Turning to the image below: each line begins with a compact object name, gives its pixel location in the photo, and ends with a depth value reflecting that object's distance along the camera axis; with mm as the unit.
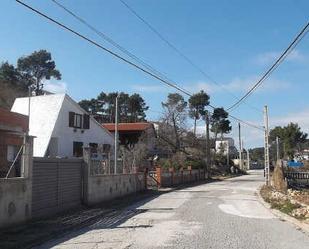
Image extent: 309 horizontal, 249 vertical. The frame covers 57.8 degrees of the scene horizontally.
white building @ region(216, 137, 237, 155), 54869
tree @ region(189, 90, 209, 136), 41721
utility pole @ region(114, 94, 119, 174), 16259
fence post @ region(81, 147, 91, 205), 12672
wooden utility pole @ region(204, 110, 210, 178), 36066
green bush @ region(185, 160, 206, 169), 33393
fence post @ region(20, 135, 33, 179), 9031
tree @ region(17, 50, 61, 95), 43602
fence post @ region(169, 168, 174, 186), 24725
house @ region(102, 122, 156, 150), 38841
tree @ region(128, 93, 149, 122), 49934
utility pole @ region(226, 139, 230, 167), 47038
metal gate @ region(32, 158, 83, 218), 9588
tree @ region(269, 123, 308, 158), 54679
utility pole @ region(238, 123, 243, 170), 49820
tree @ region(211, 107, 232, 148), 43972
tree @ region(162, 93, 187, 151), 42114
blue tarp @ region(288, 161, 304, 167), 25708
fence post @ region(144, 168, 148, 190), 20680
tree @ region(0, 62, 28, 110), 38560
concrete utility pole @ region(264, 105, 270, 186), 21940
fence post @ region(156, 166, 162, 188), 22824
